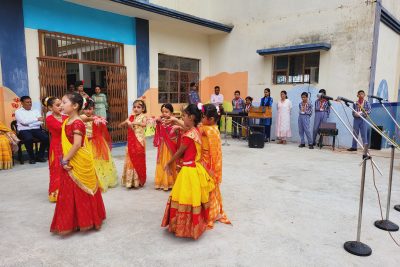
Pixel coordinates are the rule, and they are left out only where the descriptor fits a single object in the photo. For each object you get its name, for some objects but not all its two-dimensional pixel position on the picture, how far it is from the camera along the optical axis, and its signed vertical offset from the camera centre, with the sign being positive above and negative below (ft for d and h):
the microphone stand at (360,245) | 8.33 -4.10
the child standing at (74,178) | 9.17 -2.34
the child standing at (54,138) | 12.13 -1.55
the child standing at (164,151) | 13.92 -2.32
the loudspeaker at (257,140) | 26.53 -3.36
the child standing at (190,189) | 8.96 -2.56
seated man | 19.65 -1.84
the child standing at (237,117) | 32.35 -1.45
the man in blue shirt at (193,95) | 32.63 +0.48
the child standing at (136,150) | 14.34 -2.32
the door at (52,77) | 21.89 +1.52
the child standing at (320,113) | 26.90 -1.09
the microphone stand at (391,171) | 10.45 -2.42
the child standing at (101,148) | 13.66 -2.25
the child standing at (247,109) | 31.17 -0.91
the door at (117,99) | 26.43 +0.02
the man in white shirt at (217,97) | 34.10 +0.29
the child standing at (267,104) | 29.68 -0.38
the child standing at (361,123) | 24.64 -1.86
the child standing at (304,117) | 27.43 -1.48
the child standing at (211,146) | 9.71 -1.43
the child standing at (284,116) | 29.13 -1.48
